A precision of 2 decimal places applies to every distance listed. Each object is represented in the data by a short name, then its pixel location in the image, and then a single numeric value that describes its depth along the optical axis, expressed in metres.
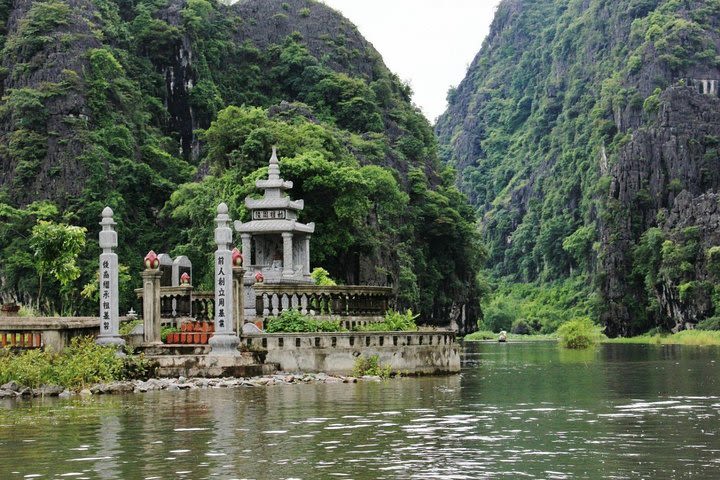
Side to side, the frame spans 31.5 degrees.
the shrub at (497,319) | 148.38
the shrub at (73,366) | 30.61
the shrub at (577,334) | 78.81
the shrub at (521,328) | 144.12
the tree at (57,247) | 41.88
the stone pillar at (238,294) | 35.00
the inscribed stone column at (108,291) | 33.28
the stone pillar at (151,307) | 34.66
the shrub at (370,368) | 35.97
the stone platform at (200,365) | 33.34
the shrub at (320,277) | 47.34
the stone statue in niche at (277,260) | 44.38
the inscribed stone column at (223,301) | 33.66
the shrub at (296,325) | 36.44
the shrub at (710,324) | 105.53
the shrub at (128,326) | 35.18
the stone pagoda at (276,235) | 43.94
